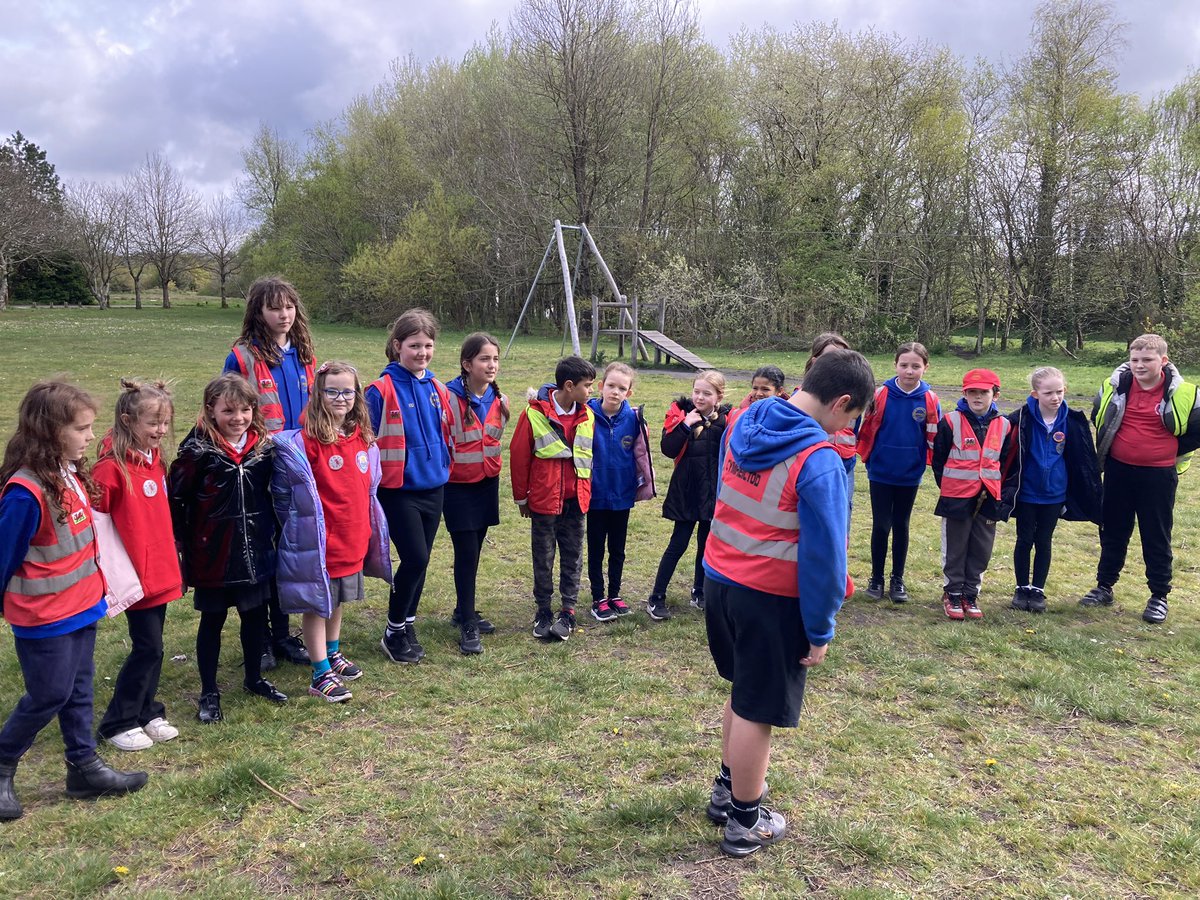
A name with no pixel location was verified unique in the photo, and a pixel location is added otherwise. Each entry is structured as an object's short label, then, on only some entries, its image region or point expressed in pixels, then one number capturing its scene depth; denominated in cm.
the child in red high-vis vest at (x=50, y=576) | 309
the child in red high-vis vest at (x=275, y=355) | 438
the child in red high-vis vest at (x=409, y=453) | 453
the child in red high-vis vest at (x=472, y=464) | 486
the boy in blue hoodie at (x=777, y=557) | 276
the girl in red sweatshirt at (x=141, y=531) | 355
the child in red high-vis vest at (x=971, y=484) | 552
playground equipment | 1962
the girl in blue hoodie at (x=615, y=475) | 534
